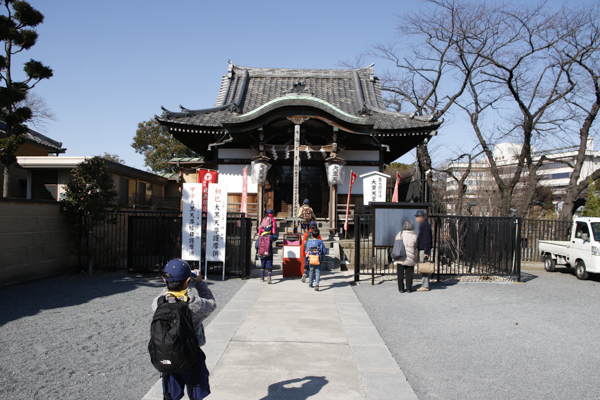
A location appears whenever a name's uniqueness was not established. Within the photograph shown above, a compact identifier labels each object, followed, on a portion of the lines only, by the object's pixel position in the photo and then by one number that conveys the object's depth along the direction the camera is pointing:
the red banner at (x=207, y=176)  11.21
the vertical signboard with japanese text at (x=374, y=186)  13.59
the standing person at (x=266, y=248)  9.49
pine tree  12.61
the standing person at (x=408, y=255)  8.62
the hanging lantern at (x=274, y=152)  15.12
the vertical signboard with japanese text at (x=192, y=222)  9.73
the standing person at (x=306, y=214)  12.44
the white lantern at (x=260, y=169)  14.84
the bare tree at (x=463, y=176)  21.26
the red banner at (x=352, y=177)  14.71
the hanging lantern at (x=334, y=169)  14.81
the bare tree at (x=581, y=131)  15.40
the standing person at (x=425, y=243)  8.94
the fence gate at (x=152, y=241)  10.21
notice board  9.83
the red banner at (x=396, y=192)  14.45
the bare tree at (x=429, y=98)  18.81
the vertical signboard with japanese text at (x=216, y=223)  9.74
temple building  14.23
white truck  11.16
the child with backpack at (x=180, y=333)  2.70
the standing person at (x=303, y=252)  9.97
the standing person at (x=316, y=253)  8.88
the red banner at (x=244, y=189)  14.77
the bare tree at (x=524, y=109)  16.34
